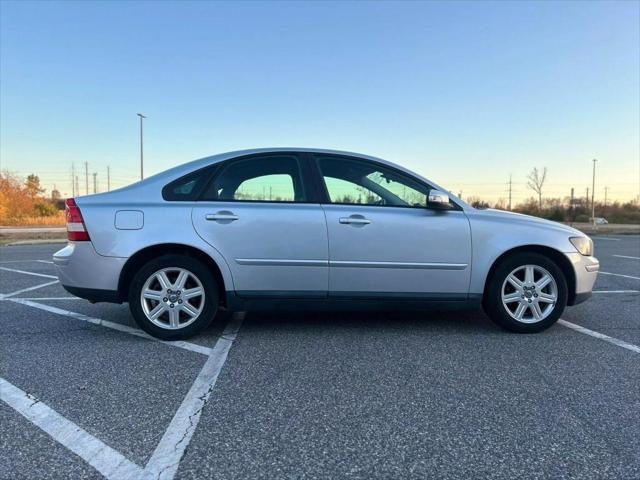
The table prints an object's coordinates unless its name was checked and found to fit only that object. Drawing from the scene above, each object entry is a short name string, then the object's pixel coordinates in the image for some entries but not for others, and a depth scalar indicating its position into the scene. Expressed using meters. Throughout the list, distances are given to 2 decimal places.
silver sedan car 3.87
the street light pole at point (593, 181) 44.99
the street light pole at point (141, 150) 27.52
